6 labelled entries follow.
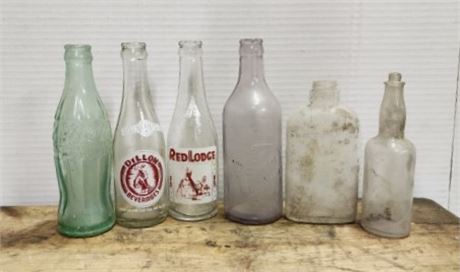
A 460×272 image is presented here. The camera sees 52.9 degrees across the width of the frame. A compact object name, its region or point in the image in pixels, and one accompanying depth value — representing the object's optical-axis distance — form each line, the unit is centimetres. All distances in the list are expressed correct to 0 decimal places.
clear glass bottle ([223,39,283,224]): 65
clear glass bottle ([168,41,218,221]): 64
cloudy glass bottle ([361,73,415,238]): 60
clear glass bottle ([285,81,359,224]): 63
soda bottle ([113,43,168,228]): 62
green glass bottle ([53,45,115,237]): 61
